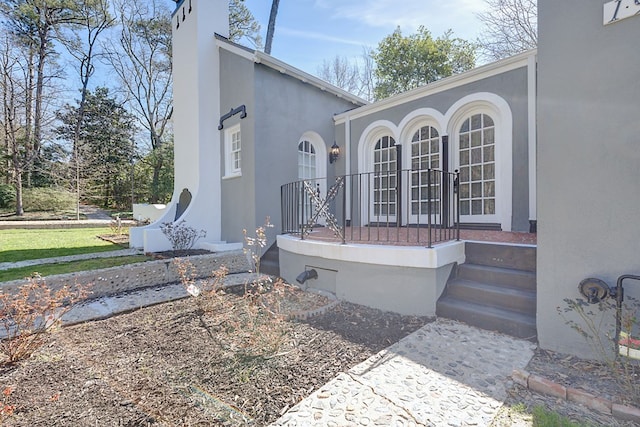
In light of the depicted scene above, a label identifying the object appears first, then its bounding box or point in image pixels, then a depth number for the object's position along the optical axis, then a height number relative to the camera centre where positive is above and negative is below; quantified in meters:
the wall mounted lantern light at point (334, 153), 8.90 +1.71
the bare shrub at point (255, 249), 7.35 -0.98
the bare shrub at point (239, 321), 3.15 -1.48
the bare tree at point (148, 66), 21.95 +11.42
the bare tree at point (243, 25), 19.58 +12.59
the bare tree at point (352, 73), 22.48 +10.75
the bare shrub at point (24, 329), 3.05 -1.33
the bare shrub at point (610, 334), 2.42 -1.18
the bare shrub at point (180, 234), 7.75 -0.63
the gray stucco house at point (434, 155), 2.91 +1.04
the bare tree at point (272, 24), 16.05 +10.10
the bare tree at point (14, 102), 17.80 +6.78
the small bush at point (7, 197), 19.12 +0.96
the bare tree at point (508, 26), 13.75 +8.77
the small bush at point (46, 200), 19.48 +0.79
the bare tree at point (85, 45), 19.97 +12.13
